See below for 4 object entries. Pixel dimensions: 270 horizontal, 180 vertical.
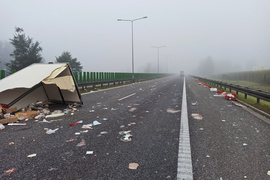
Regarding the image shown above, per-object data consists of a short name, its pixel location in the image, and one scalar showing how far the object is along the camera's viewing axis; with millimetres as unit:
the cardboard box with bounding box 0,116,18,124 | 4953
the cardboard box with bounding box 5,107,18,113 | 5816
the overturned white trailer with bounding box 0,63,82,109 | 5965
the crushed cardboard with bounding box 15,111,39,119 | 5633
